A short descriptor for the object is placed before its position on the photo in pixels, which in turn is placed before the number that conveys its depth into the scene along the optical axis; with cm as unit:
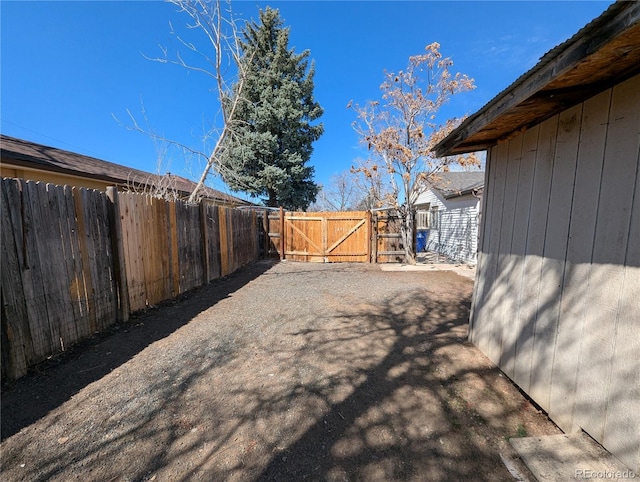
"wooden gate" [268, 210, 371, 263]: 1066
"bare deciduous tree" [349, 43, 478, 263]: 948
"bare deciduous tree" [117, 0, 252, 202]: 732
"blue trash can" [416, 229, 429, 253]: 1471
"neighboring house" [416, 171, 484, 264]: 1055
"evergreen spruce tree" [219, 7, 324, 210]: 1459
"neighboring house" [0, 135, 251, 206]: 590
